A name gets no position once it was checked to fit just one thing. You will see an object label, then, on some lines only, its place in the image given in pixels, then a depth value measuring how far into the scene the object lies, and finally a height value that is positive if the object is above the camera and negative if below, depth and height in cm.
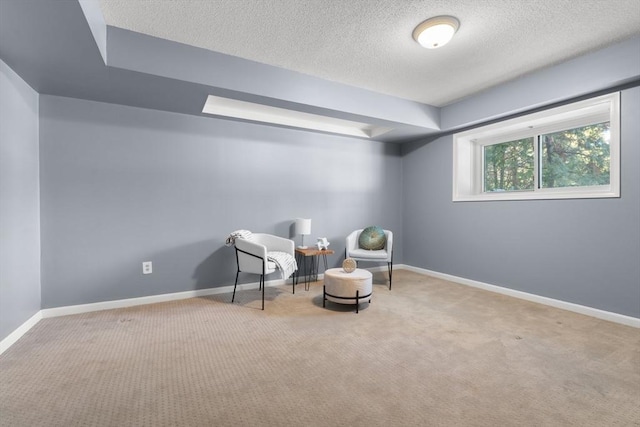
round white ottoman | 302 -78
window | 295 +67
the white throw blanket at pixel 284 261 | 326 -57
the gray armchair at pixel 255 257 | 313 -50
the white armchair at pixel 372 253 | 395 -56
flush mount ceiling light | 221 +139
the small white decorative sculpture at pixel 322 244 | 395 -44
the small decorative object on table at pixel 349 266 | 326 -60
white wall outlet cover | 328 -62
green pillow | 419 -39
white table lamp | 393 -20
